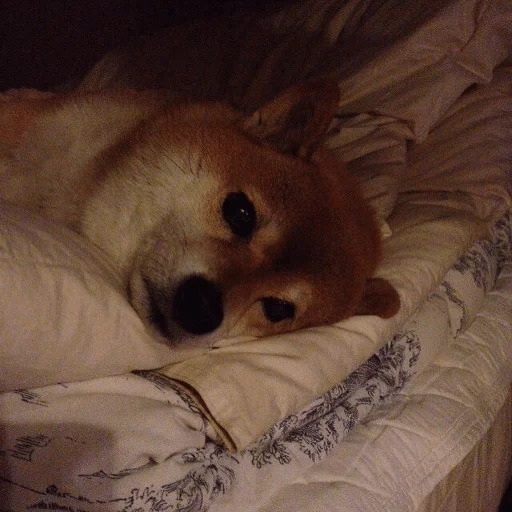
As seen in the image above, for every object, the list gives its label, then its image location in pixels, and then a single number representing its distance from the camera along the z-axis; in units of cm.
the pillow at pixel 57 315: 27
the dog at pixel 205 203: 34
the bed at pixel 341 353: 28
